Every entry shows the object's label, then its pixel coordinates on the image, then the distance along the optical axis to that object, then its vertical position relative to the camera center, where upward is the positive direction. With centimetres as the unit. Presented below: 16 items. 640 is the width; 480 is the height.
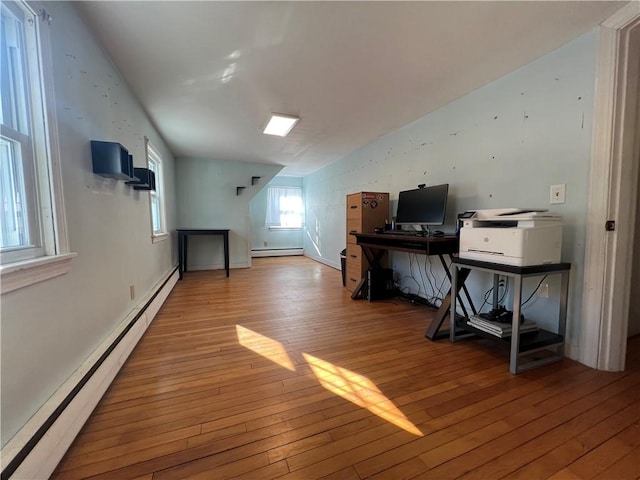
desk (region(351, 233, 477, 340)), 216 -26
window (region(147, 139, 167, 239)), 349 +35
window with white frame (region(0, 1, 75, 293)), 100 +27
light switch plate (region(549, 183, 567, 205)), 183 +16
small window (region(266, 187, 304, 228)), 695 +36
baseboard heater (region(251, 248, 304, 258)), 685 -82
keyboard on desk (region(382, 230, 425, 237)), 254 -15
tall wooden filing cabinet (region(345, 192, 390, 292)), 336 +0
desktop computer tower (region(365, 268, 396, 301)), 318 -80
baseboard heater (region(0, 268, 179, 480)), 86 -76
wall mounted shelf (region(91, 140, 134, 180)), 157 +39
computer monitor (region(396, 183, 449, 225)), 253 +13
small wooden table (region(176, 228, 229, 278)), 453 -32
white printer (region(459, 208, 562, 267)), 161 -13
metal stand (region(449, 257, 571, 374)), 162 -72
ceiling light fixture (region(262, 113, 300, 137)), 300 +117
